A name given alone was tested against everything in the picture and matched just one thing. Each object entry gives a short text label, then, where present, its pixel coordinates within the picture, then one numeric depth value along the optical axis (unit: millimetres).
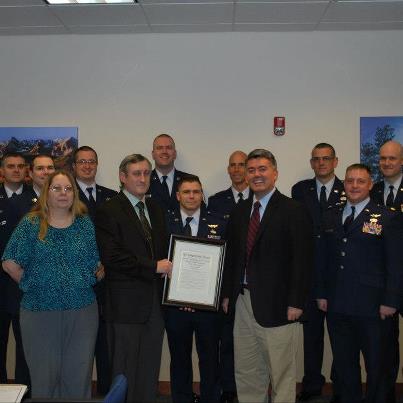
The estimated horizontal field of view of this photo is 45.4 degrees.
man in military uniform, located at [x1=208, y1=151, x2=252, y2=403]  3883
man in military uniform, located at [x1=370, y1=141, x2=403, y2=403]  3898
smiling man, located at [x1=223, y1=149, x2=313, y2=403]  3016
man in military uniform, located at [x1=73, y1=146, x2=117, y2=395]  3906
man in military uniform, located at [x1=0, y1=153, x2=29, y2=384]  3715
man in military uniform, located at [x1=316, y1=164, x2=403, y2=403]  3254
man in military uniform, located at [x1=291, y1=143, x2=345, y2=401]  4148
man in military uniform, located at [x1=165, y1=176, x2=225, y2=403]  3498
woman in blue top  2852
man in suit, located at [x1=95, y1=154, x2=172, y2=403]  2996
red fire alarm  5223
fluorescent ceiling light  4457
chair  1410
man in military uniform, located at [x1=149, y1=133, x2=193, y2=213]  4562
